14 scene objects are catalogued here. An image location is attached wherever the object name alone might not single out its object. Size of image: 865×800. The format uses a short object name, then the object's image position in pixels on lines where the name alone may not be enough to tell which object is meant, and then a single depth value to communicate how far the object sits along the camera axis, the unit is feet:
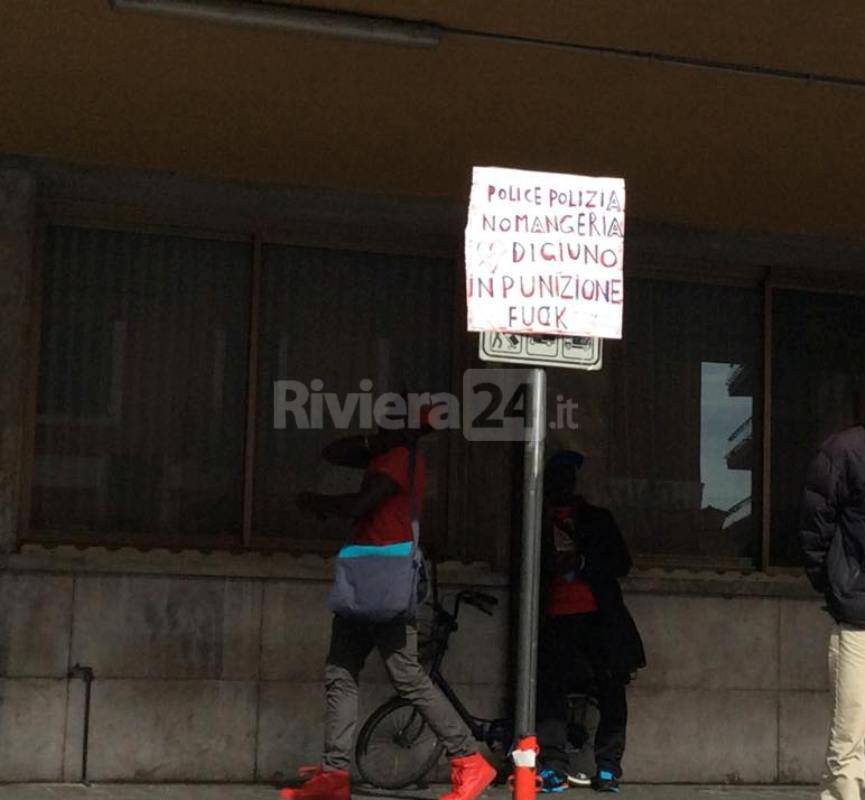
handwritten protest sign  18.84
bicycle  29.14
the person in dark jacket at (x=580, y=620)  30.01
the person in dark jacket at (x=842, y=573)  22.45
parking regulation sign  19.03
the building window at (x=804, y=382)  34.14
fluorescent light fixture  22.07
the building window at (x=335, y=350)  31.07
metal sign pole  18.26
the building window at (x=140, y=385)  30.07
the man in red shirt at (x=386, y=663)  25.57
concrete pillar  28.94
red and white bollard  18.17
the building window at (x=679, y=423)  32.89
